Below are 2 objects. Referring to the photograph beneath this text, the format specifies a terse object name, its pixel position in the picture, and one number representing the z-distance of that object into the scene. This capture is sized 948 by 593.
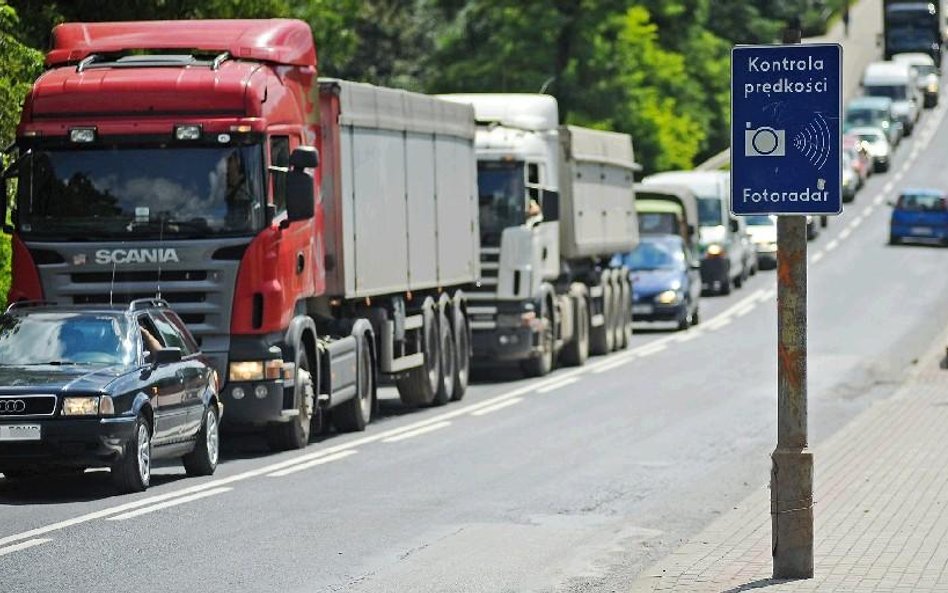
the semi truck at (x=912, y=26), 123.12
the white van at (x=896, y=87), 107.06
